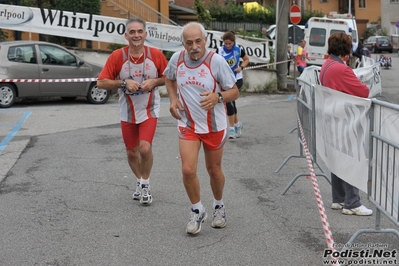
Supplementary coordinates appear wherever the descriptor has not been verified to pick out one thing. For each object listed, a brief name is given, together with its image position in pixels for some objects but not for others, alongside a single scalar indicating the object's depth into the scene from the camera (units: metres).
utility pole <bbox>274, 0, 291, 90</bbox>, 22.91
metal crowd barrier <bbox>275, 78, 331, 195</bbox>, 7.62
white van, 32.34
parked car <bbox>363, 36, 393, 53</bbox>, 64.44
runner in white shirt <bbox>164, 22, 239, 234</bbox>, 6.04
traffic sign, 24.92
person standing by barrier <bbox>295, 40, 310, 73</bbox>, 27.23
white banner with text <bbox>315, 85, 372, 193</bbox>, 5.74
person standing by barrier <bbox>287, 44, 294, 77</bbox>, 28.70
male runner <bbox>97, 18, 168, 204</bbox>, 7.07
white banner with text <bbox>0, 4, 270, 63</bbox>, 21.78
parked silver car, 16.84
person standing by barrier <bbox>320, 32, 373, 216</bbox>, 6.83
